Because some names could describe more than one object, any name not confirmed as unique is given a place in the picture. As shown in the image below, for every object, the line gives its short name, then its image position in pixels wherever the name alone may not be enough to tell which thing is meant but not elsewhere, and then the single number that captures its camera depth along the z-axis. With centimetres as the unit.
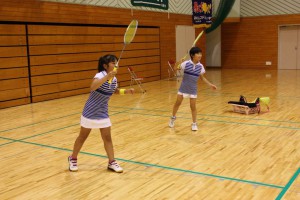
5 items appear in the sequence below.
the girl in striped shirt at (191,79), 676
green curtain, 1950
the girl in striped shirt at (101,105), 441
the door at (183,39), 1877
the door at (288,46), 2123
